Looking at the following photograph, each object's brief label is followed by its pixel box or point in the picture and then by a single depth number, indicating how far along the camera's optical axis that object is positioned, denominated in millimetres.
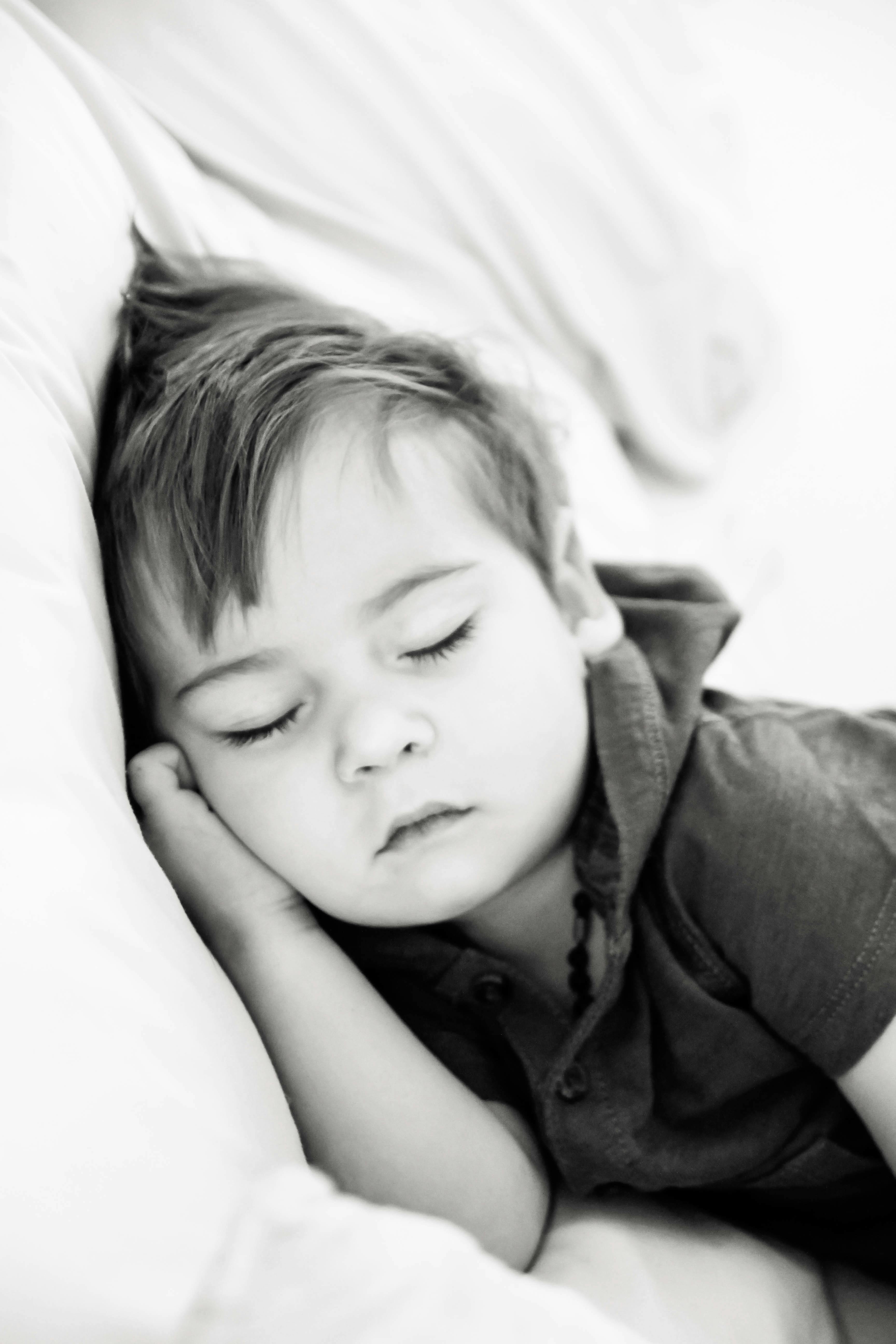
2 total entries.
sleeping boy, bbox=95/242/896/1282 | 743
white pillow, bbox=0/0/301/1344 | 399
